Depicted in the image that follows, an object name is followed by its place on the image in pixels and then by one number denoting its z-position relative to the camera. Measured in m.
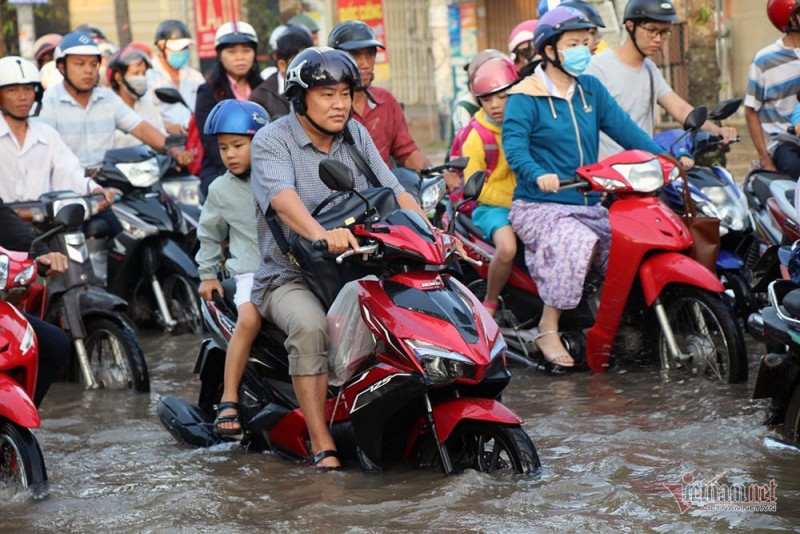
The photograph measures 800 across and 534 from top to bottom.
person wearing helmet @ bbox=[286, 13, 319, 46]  18.81
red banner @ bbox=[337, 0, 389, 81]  25.11
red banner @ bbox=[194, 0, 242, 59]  26.44
